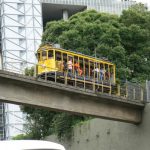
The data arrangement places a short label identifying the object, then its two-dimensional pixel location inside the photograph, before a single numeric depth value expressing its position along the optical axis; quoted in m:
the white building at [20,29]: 92.19
